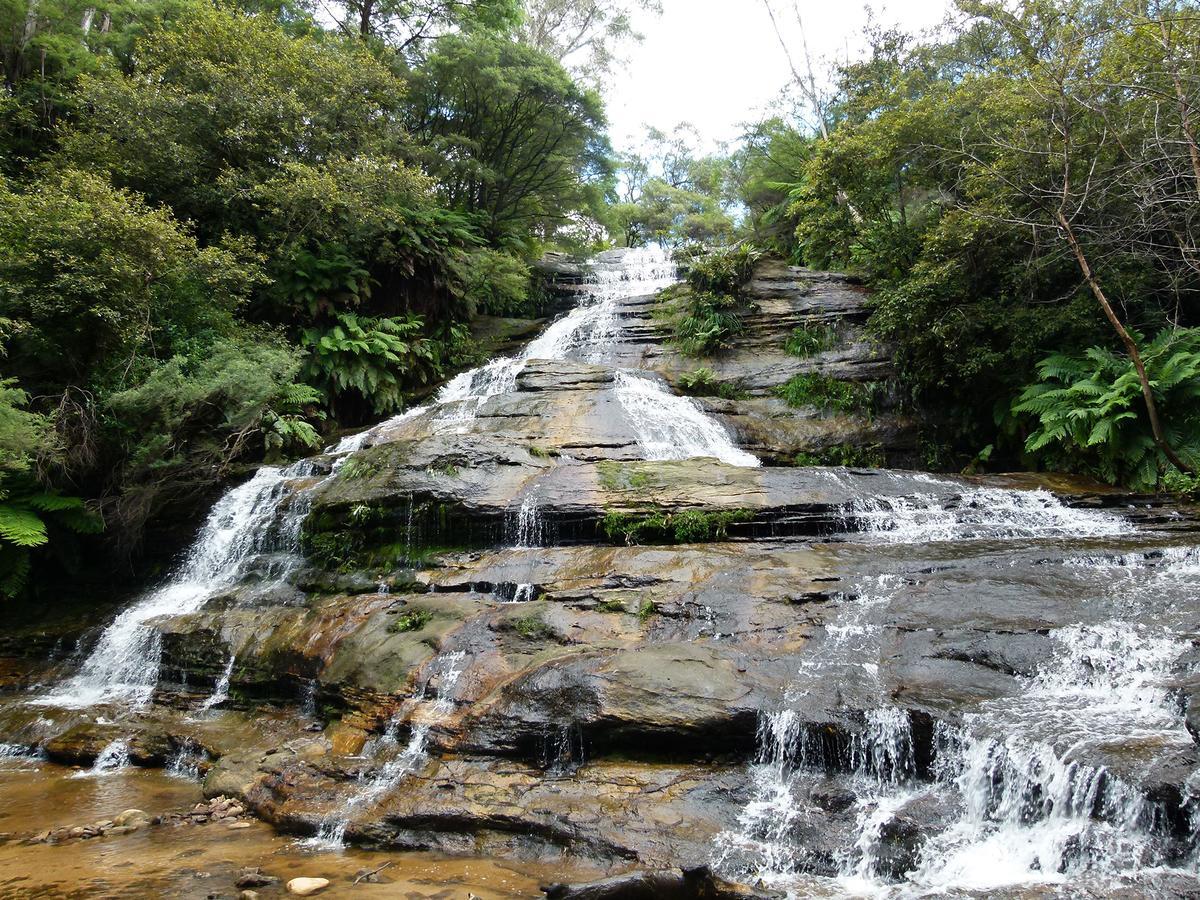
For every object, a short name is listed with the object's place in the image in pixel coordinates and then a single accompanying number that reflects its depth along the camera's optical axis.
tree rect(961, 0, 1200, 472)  9.31
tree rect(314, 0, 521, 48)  20.16
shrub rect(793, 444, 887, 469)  12.23
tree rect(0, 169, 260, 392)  9.87
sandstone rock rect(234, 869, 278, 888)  4.43
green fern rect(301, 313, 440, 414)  14.61
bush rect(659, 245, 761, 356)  15.62
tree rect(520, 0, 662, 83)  28.12
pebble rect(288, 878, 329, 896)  4.30
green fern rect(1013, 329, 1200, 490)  9.41
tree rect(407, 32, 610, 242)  18.00
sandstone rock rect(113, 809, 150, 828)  5.55
